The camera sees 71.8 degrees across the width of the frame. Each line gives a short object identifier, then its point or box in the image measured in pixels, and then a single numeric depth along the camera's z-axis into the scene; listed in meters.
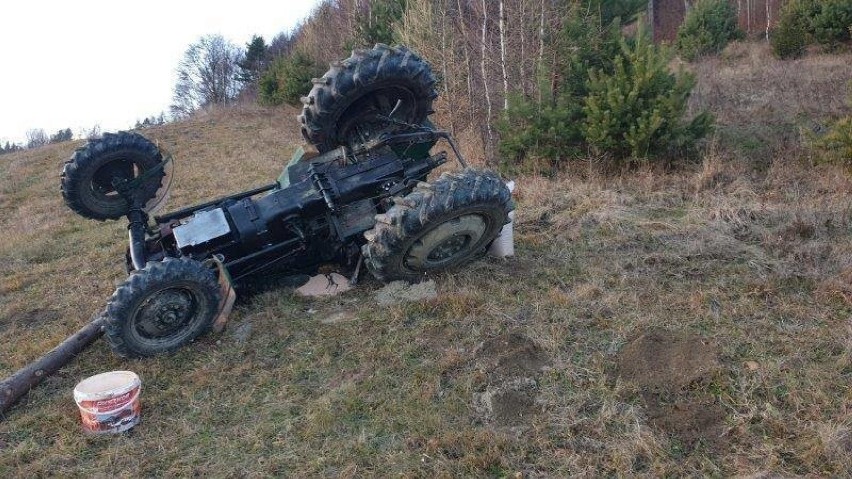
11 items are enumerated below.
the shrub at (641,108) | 7.57
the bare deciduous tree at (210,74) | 37.75
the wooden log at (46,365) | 3.88
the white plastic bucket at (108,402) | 3.39
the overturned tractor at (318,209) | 4.20
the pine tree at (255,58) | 31.25
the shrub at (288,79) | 19.58
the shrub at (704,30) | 15.31
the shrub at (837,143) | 6.94
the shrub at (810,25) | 12.56
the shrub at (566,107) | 8.47
